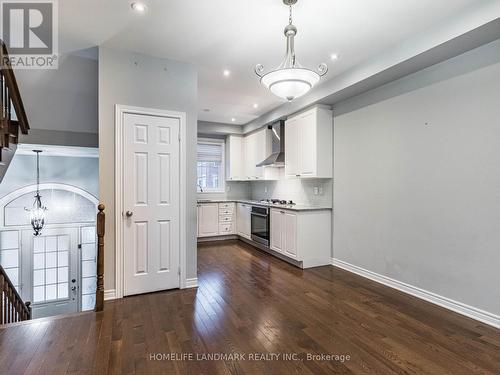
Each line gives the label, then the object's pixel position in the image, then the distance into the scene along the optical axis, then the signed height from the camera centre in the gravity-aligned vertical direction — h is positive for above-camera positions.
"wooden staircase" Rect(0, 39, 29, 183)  2.56 +0.80
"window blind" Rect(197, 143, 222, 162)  6.89 +0.93
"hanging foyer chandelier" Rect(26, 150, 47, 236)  5.51 -0.54
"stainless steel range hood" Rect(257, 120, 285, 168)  5.42 +0.85
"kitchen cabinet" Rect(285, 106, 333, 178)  4.38 +0.75
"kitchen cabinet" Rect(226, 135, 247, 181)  6.86 +0.73
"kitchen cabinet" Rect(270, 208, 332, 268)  4.27 -0.83
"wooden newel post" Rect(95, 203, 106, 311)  2.80 -0.81
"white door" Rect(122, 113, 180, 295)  3.19 -0.20
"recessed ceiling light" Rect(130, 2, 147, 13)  2.35 +1.63
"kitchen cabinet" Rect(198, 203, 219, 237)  6.14 -0.77
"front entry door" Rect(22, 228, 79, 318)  5.79 -1.89
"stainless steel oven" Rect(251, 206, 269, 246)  5.15 -0.77
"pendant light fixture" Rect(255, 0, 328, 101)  2.17 +0.92
